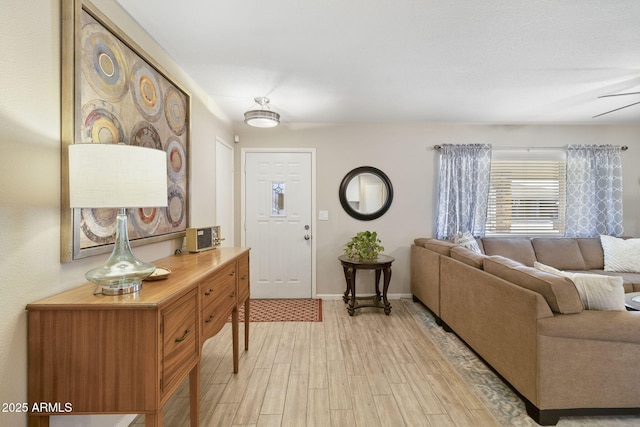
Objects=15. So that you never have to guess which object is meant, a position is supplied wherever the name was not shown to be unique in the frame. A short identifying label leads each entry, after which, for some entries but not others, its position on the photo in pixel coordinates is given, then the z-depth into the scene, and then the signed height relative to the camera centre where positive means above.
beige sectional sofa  1.65 -0.78
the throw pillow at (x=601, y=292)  1.70 -0.46
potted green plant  3.46 -0.42
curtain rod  3.96 +0.87
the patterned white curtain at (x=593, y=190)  3.83 +0.29
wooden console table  1.07 -0.53
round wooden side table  3.31 -0.71
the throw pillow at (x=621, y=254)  3.39 -0.50
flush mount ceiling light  2.87 +0.93
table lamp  1.07 +0.11
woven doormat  3.30 -1.19
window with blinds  3.99 +0.22
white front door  3.99 -0.13
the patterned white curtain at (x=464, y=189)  3.86 +0.30
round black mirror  3.97 +0.26
